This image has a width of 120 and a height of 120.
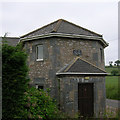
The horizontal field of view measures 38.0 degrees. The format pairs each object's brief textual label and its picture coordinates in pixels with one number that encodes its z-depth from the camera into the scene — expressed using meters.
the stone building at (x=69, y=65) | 11.02
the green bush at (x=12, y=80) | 6.56
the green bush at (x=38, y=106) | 8.33
